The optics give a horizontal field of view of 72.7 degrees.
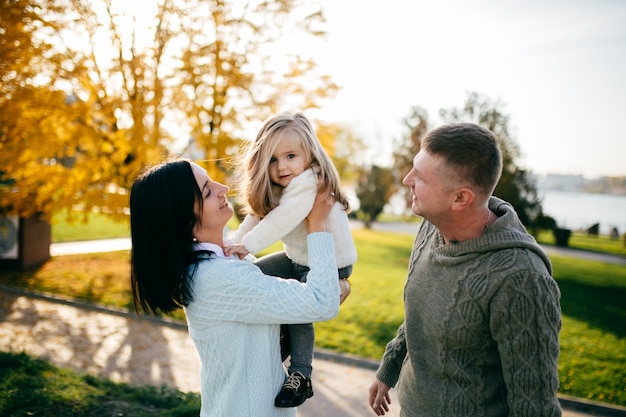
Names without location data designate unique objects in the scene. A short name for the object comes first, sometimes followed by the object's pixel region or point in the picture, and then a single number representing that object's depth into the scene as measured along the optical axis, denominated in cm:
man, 155
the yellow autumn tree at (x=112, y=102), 671
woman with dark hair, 177
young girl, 234
